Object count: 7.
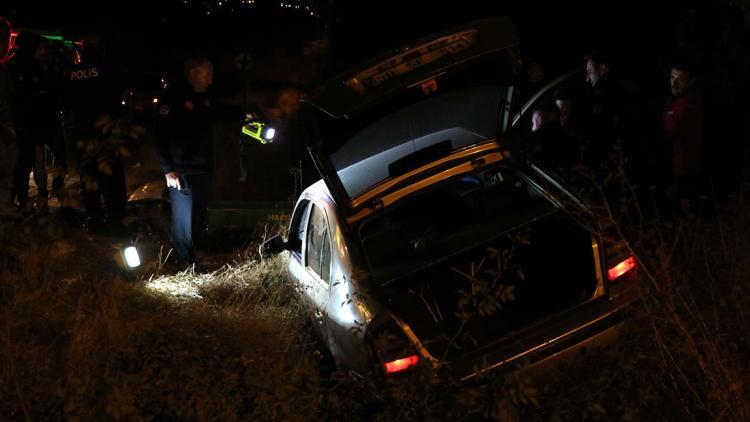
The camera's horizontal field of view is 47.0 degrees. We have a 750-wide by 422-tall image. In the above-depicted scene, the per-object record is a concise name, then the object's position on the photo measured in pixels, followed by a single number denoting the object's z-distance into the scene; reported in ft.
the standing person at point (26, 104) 26.48
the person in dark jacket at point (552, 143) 22.41
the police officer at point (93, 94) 25.84
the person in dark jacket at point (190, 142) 23.91
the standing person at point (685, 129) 23.02
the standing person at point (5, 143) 16.50
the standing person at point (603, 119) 22.82
